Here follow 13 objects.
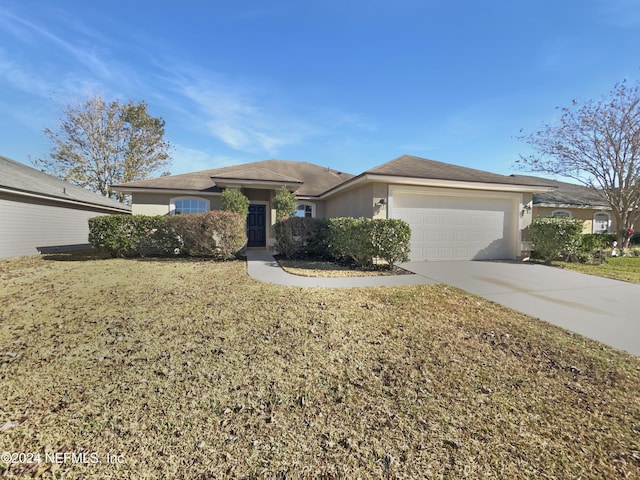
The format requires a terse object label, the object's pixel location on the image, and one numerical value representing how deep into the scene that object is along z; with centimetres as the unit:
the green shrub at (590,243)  1072
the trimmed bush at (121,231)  987
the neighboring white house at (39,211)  1077
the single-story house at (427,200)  969
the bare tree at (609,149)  1384
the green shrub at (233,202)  1099
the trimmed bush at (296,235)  1025
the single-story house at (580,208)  1620
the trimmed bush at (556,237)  962
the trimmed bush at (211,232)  951
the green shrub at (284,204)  1124
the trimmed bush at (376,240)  775
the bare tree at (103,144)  2362
